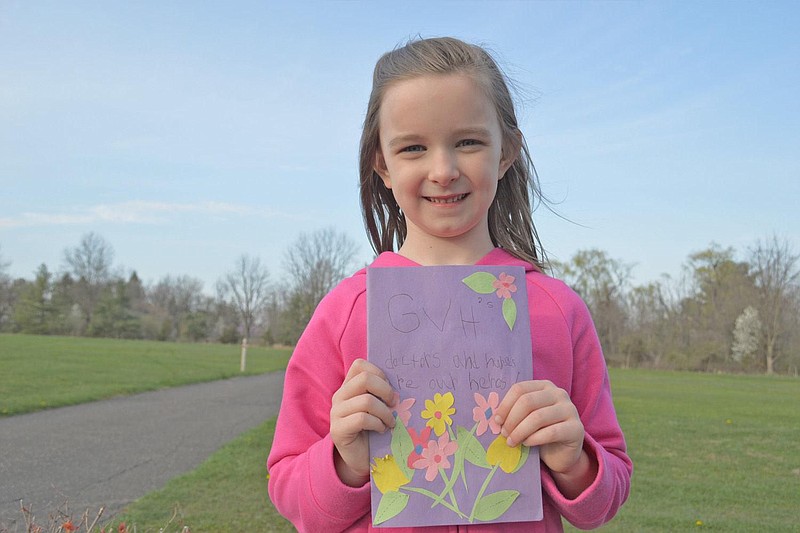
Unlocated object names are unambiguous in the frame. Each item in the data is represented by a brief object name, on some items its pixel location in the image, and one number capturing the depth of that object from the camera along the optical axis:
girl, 1.55
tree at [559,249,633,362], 67.12
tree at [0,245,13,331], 60.89
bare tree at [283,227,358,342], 64.56
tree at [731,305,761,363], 54.16
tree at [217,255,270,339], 76.27
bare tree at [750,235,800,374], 53.22
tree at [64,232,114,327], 69.81
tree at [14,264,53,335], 57.22
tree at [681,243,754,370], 55.97
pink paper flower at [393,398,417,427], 1.56
